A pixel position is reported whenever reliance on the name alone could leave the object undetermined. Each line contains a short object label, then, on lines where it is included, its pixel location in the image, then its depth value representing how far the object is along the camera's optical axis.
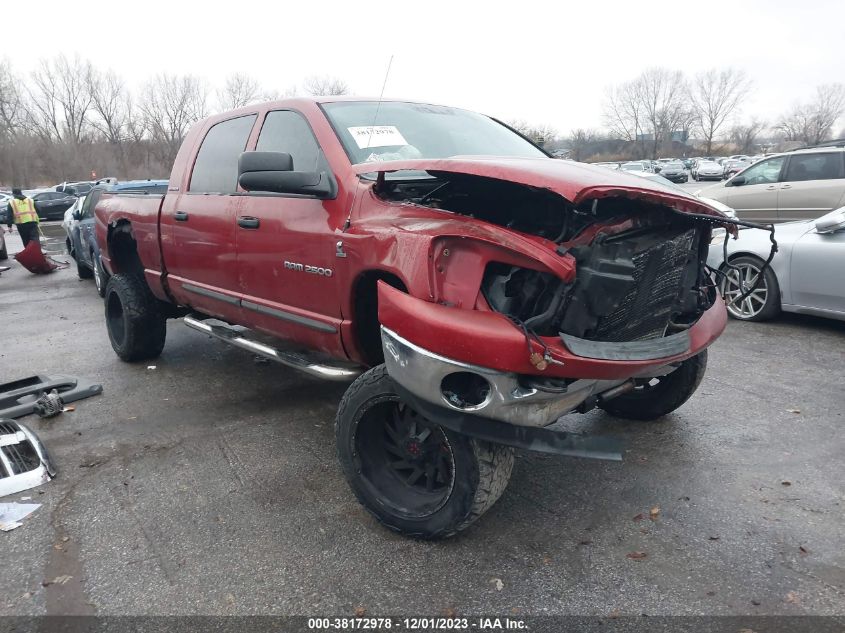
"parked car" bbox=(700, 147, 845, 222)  10.15
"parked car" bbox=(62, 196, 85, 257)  11.70
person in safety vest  14.83
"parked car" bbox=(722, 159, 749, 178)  42.33
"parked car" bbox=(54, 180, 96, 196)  30.80
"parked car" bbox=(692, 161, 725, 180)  41.88
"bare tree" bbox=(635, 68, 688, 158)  76.69
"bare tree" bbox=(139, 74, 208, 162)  60.31
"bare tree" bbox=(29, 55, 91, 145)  60.75
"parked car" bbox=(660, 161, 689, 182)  38.26
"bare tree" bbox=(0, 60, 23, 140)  54.69
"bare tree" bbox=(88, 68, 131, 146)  63.19
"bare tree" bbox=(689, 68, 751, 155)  79.69
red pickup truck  2.45
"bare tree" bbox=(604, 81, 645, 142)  79.38
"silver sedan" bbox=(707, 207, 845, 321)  5.77
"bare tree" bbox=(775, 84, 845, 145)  76.31
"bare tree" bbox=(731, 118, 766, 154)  78.06
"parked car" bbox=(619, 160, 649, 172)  35.63
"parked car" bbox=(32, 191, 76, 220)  28.38
